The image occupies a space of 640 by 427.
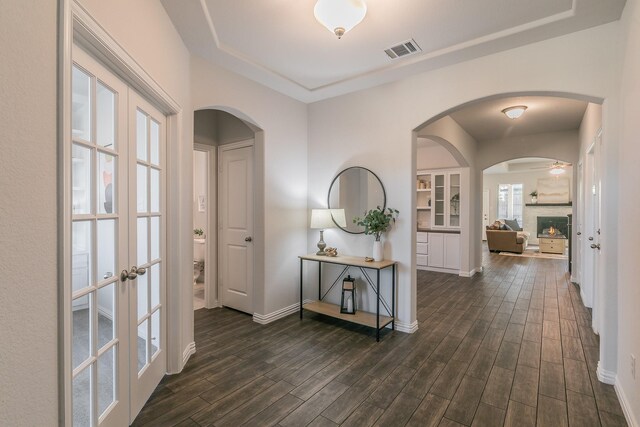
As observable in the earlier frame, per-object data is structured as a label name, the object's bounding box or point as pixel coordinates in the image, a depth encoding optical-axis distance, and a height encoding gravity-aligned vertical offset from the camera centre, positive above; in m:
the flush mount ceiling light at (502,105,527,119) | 4.34 +1.43
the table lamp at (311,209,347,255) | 3.57 -0.07
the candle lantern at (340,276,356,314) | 3.47 -0.95
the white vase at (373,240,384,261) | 3.34 -0.42
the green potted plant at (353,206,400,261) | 3.32 -0.12
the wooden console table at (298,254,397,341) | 3.19 -1.02
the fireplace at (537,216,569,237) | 10.39 -0.40
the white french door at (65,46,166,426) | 1.40 -0.18
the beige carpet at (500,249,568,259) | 8.38 -1.20
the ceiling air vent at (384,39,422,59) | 2.67 +1.45
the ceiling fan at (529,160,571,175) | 9.09 +1.35
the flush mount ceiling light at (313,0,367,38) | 1.91 +1.26
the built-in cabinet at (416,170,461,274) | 6.32 -0.23
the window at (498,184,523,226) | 11.48 +0.42
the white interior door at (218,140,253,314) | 3.82 -0.16
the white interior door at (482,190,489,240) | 11.94 +0.17
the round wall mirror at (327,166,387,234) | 3.53 +0.22
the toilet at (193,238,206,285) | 5.33 -0.84
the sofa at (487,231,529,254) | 8.80 -0.83
